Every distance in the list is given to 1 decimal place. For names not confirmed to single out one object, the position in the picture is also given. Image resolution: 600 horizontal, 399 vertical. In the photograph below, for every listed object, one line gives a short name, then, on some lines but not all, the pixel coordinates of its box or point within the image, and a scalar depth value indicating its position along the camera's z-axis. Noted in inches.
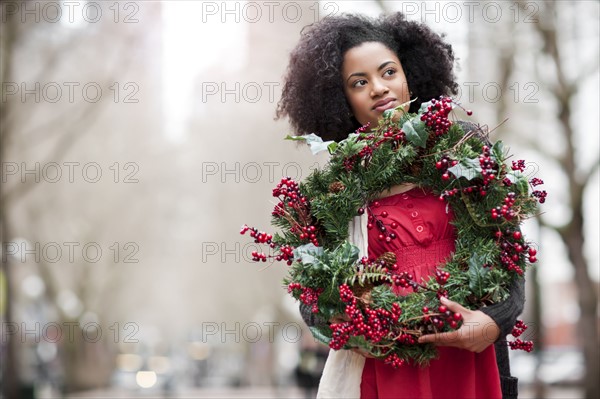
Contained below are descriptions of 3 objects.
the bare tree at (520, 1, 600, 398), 565.0
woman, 131.8
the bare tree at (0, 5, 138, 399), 615.2
